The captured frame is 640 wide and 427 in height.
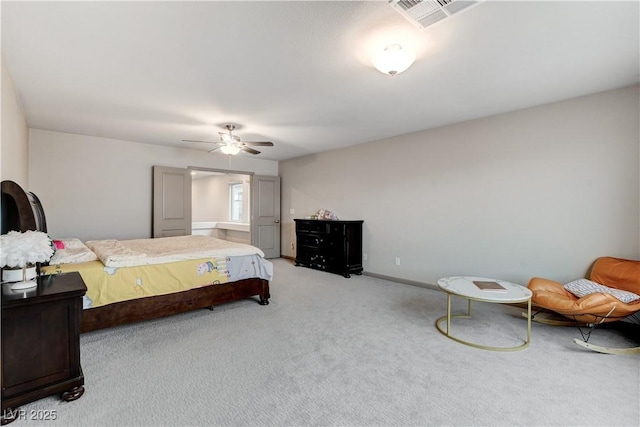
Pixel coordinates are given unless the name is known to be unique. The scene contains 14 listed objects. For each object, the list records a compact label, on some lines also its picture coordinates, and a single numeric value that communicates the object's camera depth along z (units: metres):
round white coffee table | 2.54
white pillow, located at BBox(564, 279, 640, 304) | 2.63
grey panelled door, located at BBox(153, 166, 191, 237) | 5.32
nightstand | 1.68
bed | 2.40
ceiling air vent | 1.67
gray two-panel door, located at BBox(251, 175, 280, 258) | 6.71
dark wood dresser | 5.19
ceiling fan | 4.03
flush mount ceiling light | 2.15
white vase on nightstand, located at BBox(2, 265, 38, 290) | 1.80
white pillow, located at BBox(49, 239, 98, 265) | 2.78
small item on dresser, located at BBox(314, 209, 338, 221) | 5.91
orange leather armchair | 2.48
